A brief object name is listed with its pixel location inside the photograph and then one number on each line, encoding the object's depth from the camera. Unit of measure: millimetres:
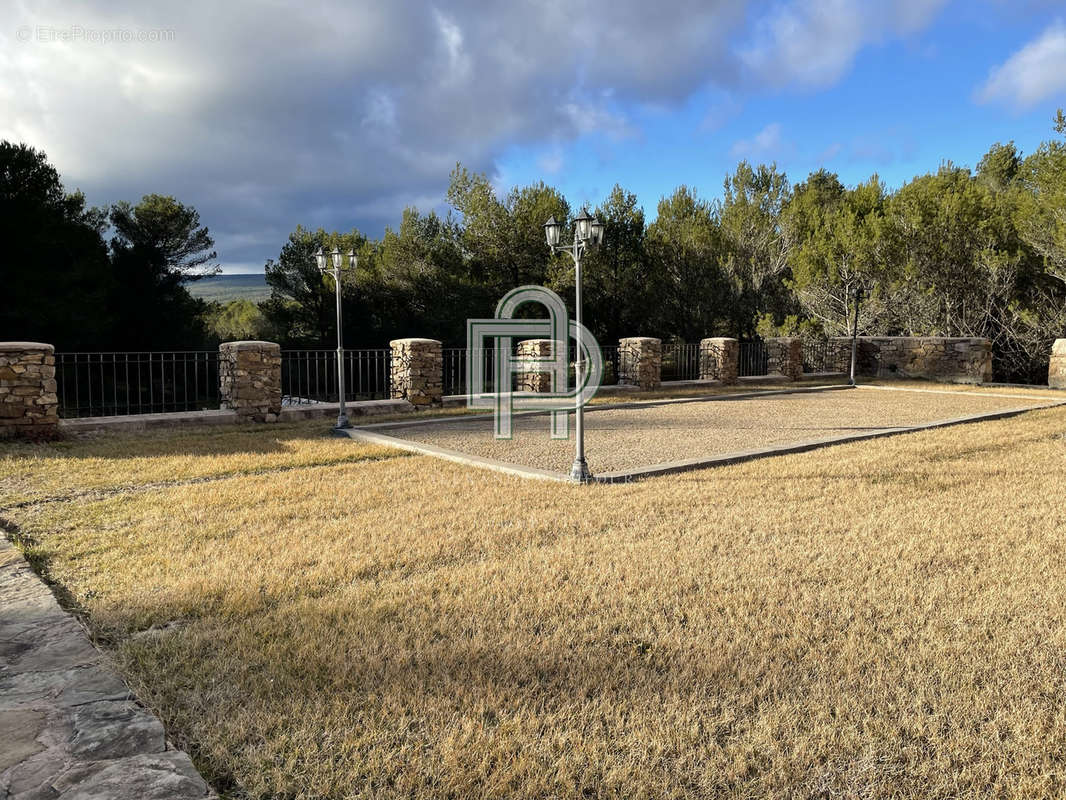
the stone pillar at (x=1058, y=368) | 17344
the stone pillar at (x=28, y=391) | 8562
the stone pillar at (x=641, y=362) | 16453
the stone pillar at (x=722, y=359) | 18578
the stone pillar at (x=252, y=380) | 10719
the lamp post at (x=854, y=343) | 18484
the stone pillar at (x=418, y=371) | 12805
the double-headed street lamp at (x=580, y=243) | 6539
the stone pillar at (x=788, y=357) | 20312
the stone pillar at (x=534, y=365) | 14836
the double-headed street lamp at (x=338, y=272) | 10035
